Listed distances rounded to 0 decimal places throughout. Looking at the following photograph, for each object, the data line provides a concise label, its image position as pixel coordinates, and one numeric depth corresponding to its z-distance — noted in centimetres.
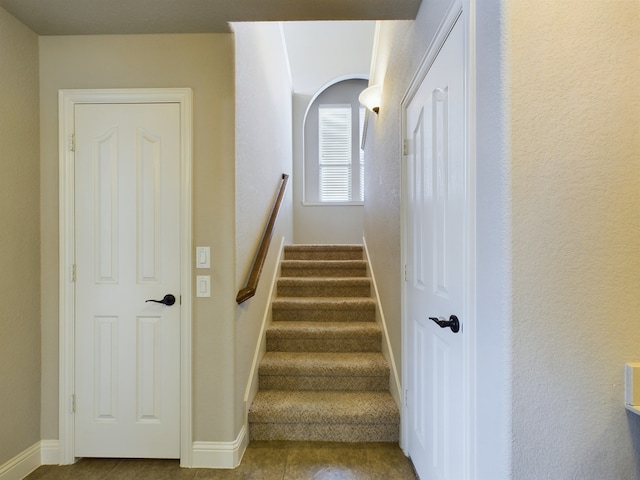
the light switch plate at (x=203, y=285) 177
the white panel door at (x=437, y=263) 113
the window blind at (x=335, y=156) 488
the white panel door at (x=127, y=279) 179
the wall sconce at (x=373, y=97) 264
